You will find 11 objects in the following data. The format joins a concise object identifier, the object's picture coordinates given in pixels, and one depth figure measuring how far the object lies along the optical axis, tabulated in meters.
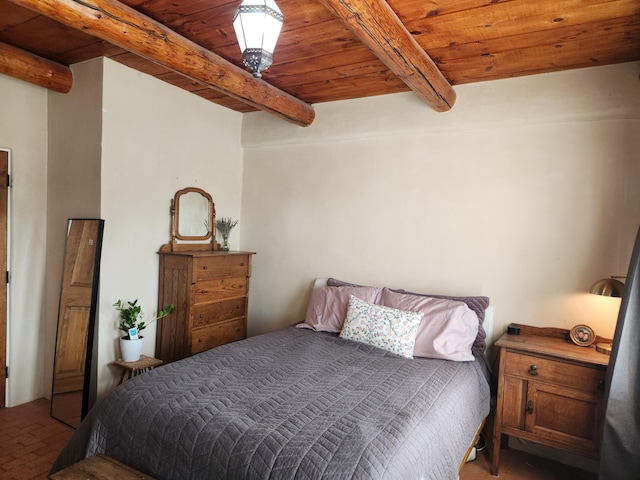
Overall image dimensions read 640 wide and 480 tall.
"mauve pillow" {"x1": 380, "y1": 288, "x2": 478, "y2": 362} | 2.48
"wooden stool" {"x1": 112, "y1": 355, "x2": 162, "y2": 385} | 2.81
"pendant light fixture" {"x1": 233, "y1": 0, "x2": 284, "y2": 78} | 1.53
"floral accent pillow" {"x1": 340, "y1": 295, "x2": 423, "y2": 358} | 2.54
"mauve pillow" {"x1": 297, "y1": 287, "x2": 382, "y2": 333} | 3.01
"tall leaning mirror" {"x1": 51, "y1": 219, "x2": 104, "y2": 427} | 2.85
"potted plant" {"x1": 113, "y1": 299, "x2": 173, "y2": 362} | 2.90
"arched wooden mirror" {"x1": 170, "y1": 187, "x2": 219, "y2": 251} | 3.35
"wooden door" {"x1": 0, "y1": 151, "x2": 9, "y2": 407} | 2.93
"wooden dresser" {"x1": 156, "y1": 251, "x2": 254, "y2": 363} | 3.11
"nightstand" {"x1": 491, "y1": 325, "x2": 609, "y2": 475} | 2.21
